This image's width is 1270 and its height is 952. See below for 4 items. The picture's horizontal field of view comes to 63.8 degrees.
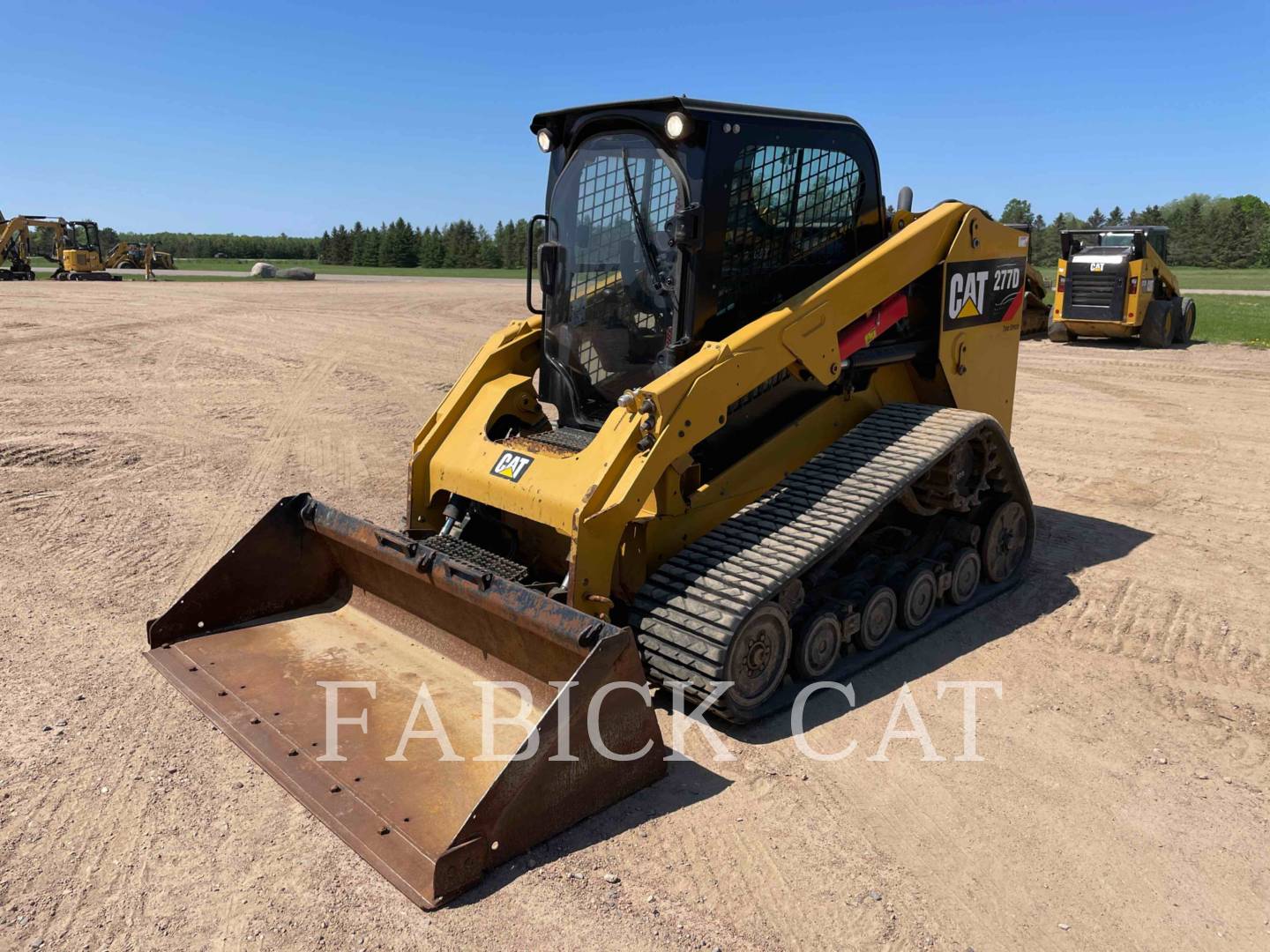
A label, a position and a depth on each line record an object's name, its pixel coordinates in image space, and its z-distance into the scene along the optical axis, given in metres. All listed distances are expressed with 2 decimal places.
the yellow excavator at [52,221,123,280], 34.81
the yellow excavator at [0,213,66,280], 34.41
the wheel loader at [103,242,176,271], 38.91
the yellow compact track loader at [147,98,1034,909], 4.02
